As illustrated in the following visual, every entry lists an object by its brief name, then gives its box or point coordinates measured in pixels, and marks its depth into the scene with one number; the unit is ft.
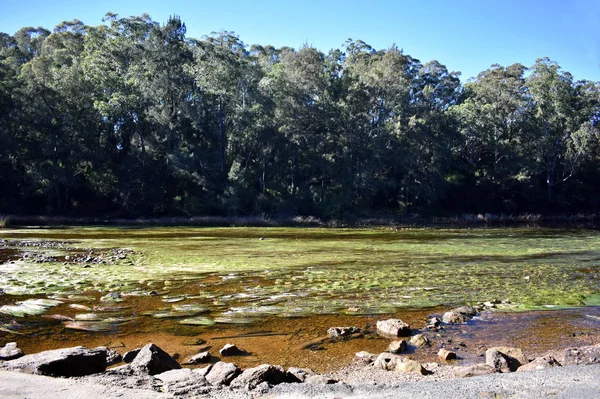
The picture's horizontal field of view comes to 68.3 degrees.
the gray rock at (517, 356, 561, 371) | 15.02
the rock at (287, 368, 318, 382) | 13.93
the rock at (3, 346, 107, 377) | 13.42
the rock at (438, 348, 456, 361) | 16.85
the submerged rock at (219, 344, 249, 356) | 17.23
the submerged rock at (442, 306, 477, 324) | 21.59
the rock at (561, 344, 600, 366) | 15.28
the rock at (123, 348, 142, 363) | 16.03
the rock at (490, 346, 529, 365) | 16.33
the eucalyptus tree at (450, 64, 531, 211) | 166.81
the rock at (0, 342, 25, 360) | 15.20
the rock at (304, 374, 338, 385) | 13.14
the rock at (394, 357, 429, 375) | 14.88
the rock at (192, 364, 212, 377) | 13.88
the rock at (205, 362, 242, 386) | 13.33
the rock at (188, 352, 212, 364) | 16.40
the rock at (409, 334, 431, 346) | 18.38
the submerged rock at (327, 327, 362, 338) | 19.47
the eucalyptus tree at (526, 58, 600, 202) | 165.17
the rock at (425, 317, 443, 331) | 20.66
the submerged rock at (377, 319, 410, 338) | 19.57
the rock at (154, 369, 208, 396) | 12.42
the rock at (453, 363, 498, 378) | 14.49
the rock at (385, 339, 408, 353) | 17.53
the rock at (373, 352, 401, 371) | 15.49
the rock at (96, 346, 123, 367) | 15.75
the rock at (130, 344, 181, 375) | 14.25
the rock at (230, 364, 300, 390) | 12.92
